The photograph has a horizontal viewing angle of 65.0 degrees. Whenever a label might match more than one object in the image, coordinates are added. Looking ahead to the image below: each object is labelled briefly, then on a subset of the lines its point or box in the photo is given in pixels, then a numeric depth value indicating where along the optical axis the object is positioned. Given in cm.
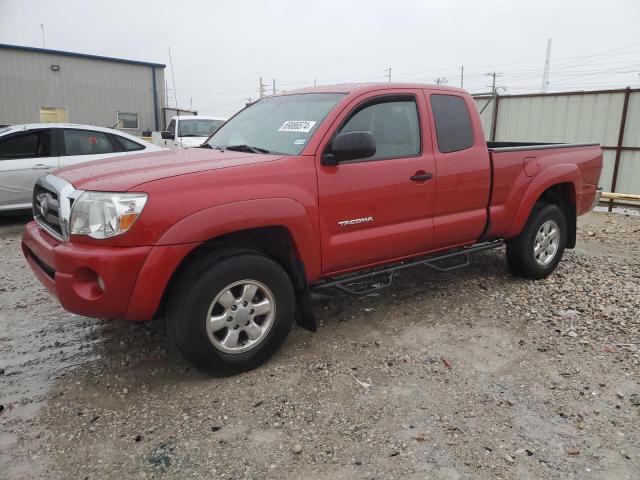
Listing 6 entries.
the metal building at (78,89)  1772
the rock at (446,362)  341
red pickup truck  278
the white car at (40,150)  731
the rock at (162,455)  242
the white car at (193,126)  1237
